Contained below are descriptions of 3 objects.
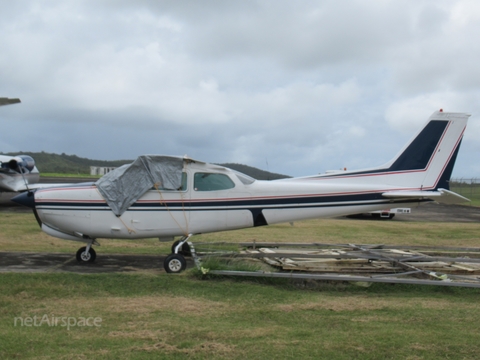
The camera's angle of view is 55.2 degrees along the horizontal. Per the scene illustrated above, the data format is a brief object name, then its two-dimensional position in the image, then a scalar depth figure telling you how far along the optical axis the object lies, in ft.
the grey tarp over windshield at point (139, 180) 29.81
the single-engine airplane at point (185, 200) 29.99
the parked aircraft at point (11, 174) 85.10
